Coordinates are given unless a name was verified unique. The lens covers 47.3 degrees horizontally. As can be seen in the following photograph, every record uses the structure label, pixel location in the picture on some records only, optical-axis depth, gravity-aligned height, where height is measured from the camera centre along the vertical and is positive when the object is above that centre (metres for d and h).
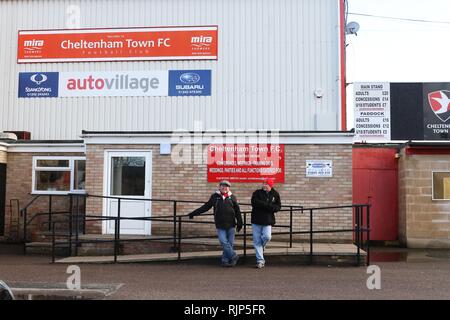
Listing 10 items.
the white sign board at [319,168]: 11.93 +0.31
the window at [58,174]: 14.14 +0.15
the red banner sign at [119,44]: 15.95 +4.28
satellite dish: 16.57 +4.97
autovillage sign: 15.77 +3.01
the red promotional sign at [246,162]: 12.11 +0.44
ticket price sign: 17.69 +2.46
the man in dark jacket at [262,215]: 9.36 -0.62
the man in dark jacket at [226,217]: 9.46 -0.67
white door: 12.03 -0.14
